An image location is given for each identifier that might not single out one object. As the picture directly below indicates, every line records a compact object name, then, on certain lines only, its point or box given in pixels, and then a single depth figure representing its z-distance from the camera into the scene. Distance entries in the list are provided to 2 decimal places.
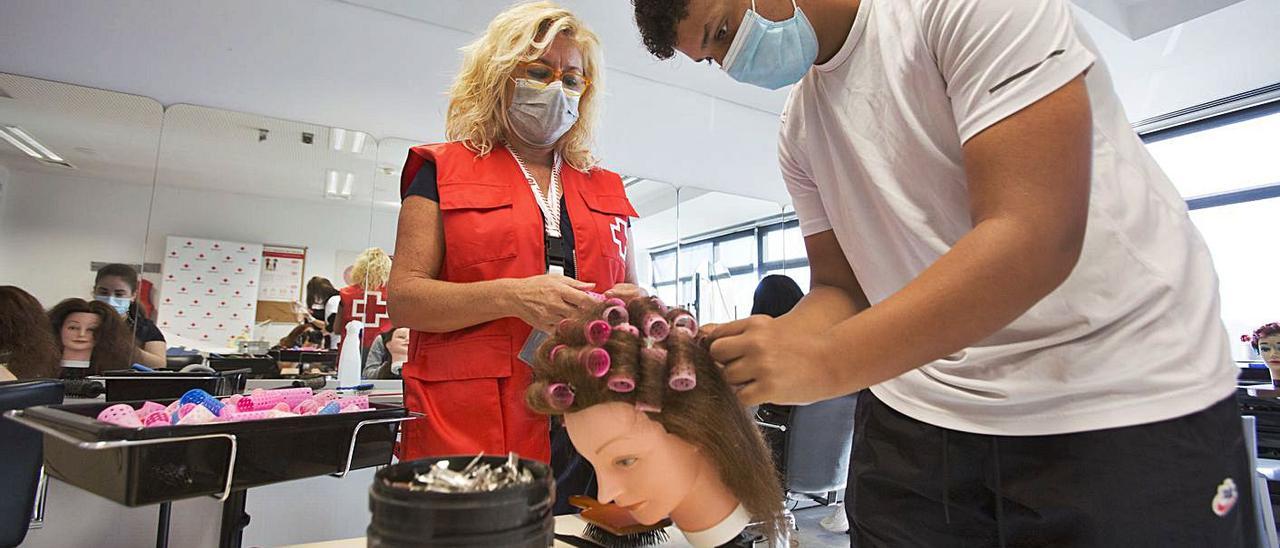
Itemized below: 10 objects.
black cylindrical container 0.45
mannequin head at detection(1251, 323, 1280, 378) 4.12
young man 0.62
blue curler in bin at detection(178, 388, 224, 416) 1.01
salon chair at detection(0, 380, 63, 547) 1.62
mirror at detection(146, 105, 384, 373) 3.19
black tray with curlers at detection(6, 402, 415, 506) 0.74
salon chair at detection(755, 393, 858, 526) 3.22
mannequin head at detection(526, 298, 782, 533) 0.82
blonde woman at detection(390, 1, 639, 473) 1.22
